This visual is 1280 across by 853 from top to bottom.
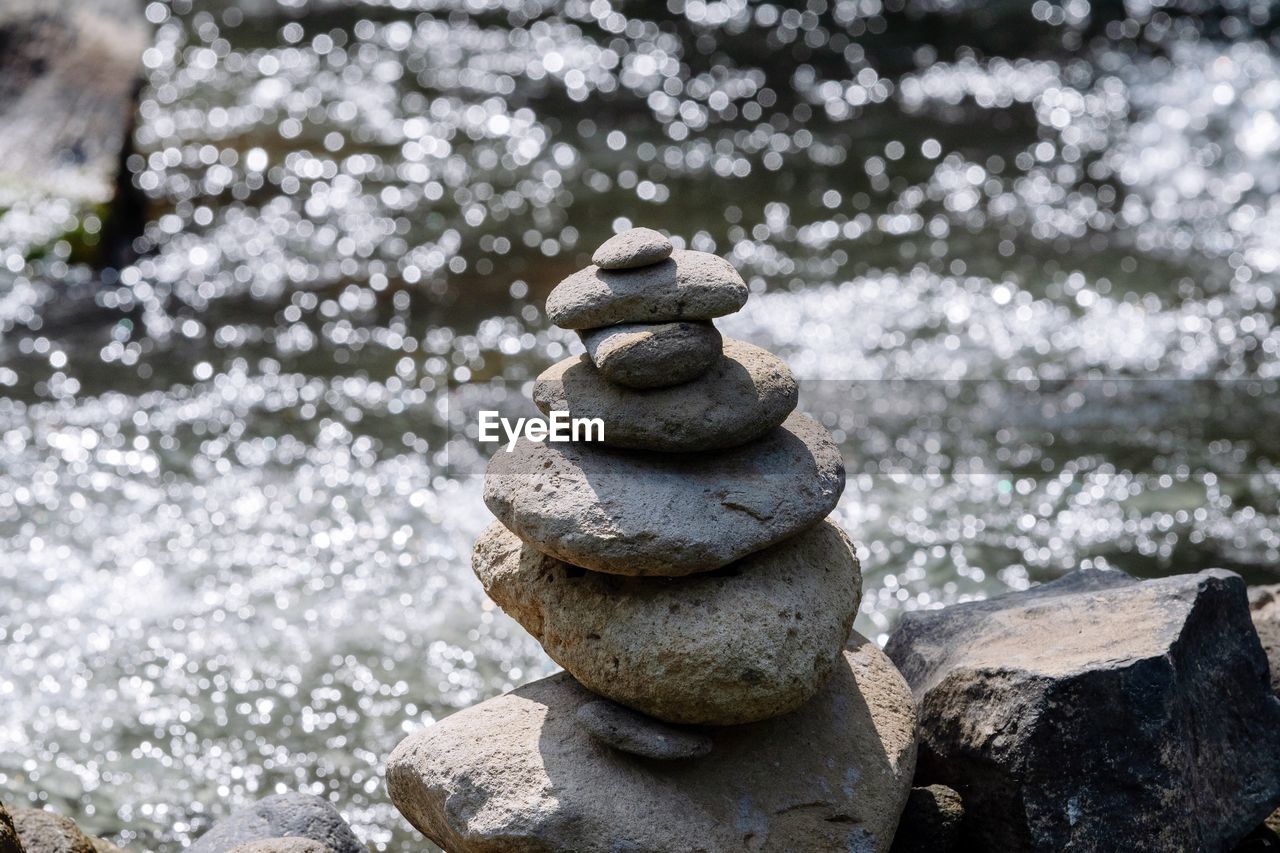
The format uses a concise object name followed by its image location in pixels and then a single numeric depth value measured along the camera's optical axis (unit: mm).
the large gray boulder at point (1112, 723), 7285
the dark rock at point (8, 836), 6984
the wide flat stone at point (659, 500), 6703
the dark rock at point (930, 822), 7637
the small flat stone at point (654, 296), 6930
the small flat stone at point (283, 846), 7328
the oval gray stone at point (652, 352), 6836
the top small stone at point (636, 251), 6922
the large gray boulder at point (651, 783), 6824
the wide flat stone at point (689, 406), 6977
